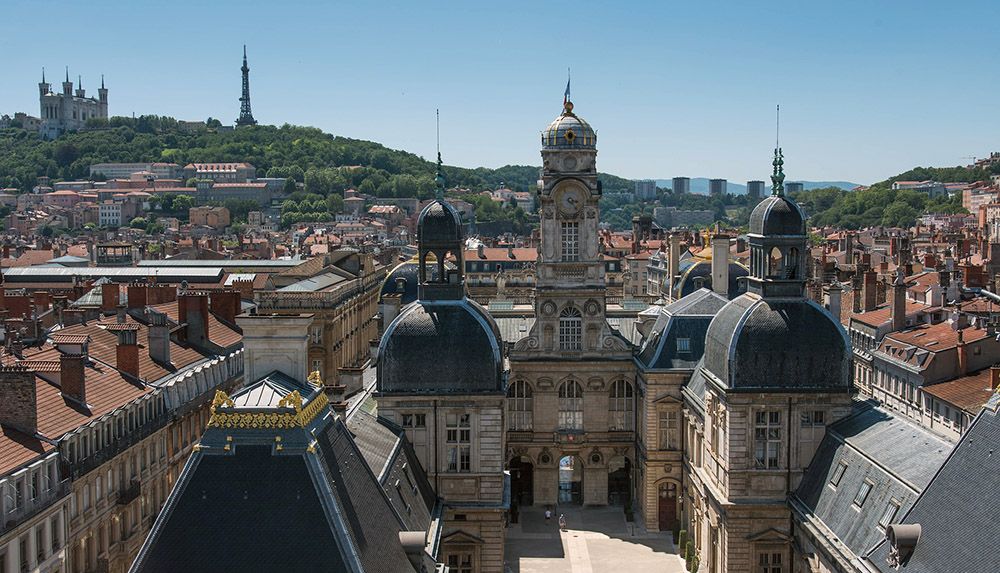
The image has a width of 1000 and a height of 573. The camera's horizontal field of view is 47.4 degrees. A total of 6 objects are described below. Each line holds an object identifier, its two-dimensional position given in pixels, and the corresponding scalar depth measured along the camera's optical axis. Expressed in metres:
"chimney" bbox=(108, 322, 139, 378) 55.88
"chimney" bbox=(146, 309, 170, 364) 60.62
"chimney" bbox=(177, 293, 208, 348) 67.19
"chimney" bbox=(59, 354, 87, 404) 48.91
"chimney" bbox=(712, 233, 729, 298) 76.69
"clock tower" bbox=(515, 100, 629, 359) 68.06
